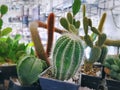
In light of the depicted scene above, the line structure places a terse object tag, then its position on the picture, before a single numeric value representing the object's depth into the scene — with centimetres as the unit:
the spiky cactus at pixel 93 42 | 73
